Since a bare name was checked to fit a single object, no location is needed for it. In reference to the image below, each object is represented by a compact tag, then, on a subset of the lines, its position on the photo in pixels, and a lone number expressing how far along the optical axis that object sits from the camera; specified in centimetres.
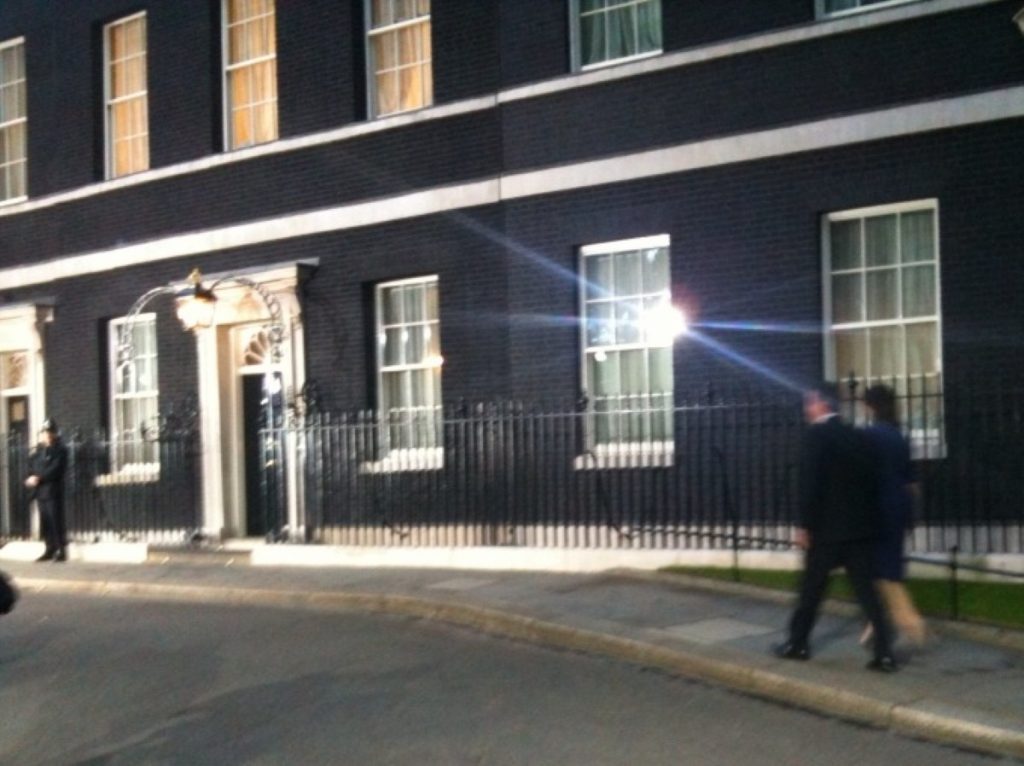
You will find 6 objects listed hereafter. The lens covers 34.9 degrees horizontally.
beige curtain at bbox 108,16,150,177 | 2158
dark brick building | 1449
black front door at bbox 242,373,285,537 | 1834
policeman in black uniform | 2005
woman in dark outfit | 989
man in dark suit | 977
